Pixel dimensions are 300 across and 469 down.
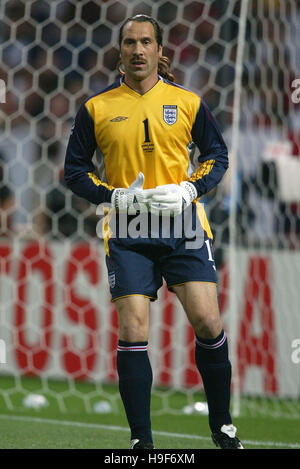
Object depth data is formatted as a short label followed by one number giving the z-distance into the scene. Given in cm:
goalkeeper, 634
